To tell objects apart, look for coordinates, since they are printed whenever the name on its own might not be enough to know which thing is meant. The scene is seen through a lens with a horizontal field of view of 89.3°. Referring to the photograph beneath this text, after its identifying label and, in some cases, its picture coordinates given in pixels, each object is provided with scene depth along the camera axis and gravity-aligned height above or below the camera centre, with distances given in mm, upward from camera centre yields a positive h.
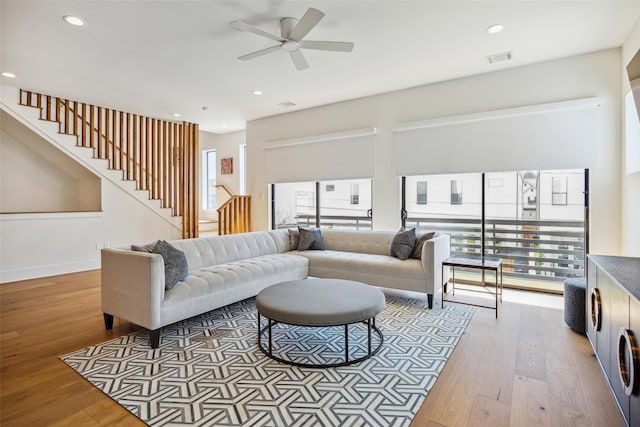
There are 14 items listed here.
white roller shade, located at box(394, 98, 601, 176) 3773 +931
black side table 3363 -562
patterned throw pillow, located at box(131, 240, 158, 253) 2977 -353
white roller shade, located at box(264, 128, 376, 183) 5336 +957
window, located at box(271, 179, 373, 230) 5668 +119
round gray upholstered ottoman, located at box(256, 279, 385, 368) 2287 -713
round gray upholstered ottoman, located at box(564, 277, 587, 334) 2875 -840
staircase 5473 +1186
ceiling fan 2730 +1588
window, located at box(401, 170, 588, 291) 4059 -117
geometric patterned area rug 1814 -1128
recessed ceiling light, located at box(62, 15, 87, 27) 2988 +1779
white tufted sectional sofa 2646 -633
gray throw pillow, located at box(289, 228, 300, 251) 4773 -424
